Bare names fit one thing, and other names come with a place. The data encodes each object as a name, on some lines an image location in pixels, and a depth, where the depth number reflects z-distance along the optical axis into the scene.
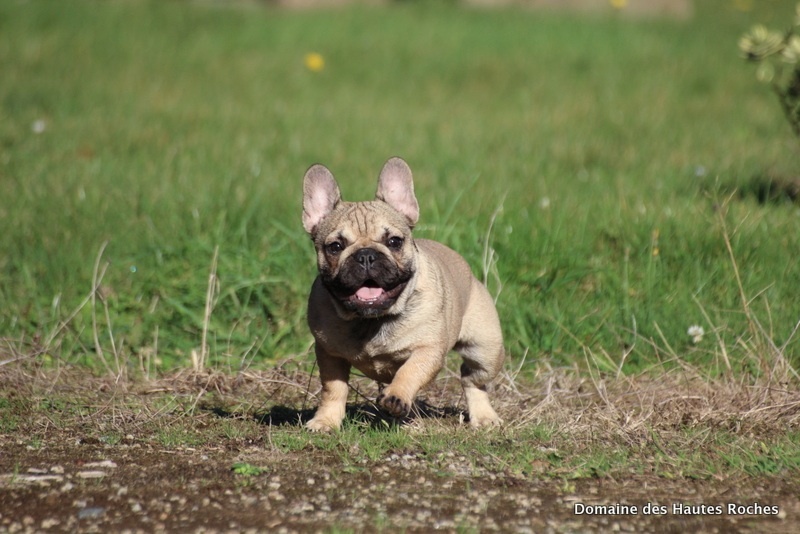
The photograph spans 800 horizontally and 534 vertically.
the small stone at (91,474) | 8.74
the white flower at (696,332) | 13.19
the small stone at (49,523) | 7.62
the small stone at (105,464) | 9.10
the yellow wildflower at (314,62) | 24.30
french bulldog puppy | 10.05
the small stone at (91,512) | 7.83
